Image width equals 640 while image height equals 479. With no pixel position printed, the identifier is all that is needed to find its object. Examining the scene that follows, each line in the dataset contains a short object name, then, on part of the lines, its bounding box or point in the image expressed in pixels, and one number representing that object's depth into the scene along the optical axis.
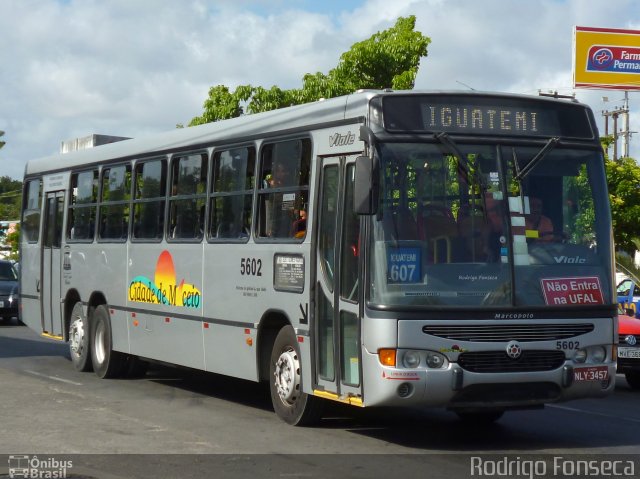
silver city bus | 9.79
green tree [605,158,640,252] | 29.08
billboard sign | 40.38
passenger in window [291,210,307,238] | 11.25
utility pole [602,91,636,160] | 54.84
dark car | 29.42
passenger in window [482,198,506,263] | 9.98
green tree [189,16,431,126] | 26.08
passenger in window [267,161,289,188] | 11.77
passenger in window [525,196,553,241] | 10.16
